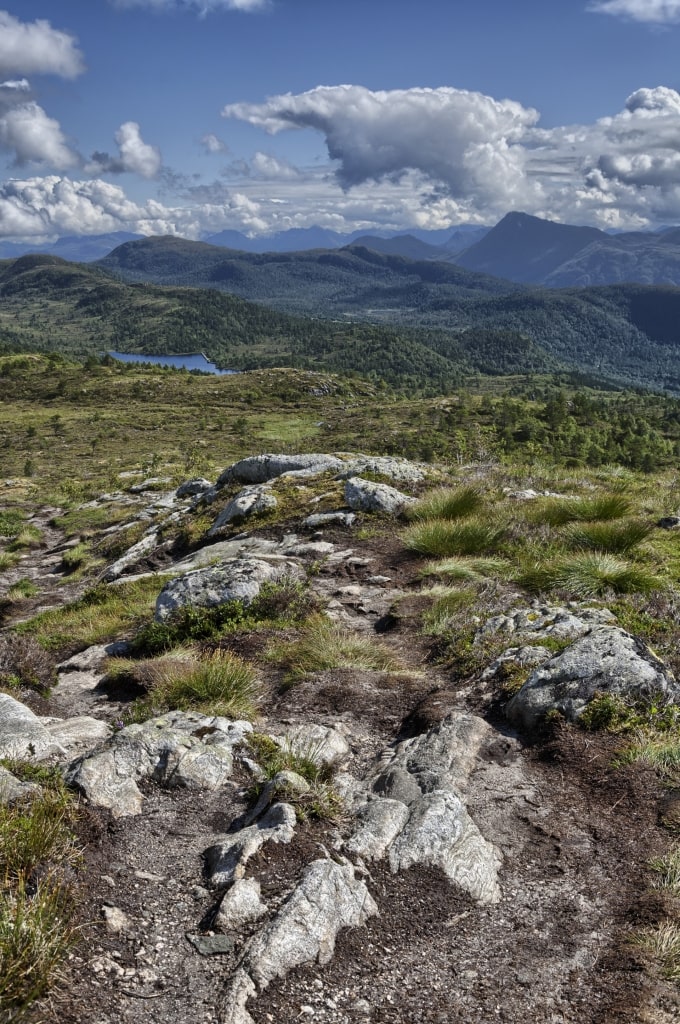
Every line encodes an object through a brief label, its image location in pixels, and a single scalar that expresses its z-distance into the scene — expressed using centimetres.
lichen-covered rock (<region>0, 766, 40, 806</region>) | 482
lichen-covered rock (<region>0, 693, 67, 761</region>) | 591
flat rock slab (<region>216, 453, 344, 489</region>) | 1980
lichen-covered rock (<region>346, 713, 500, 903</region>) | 471
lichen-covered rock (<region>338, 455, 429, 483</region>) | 1667
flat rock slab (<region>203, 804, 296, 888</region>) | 453
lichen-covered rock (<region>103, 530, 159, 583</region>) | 1585
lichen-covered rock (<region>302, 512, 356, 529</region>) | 1372
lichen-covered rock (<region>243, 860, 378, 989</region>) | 384
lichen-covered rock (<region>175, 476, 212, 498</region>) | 2425
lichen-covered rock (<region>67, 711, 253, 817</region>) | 527
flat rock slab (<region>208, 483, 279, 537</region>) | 1540
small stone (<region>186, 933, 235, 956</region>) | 396
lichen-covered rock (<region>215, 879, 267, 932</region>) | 416
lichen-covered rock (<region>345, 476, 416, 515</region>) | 1418
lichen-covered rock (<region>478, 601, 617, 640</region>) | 780
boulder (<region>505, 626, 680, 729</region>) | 625
